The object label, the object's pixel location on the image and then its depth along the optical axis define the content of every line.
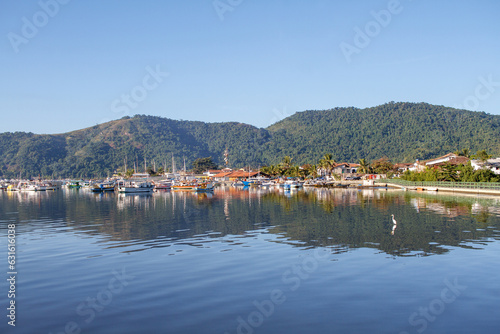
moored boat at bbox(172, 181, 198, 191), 114.69
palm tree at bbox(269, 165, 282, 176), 180.40
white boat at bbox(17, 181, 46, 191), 142.12
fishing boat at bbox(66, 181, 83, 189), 179.75
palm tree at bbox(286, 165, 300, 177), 168.50
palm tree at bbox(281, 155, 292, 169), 181.25
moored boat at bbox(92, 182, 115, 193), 116.62
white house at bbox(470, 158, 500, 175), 90.06
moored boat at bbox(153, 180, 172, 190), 126.31
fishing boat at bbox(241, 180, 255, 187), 151.19
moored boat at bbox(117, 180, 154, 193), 100.42
